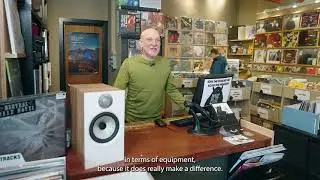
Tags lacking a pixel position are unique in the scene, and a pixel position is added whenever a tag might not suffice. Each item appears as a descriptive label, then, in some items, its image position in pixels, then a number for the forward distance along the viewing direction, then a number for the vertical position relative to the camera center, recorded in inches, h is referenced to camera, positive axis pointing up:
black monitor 73.3 -7.5
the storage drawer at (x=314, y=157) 86.7 -30.7
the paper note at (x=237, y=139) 66.0 -19.4
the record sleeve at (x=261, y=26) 234.5 +32.9
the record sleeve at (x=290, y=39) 209.3 +20.0
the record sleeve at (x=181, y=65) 215.0 -2.5
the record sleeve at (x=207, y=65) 234.0 -2.4
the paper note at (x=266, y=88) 159.9 -15.2
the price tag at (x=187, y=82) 171.2 -12.9
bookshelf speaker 48.4 -11.8
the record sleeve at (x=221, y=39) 239.1 +21.0
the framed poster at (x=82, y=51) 203.0 +7.4
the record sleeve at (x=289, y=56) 211.5 +6.1
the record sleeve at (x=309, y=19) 193.0 +33.0
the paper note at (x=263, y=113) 165.5 -31.1
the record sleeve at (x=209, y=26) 231.7 +31.9
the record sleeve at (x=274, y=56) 224.7 +6.3
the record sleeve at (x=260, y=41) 236.0 +20.1
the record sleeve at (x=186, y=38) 217.6 +19.8
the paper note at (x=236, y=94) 166.6 -19.6
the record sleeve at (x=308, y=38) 195.0 +19.6
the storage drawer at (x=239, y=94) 166.9 -19.6
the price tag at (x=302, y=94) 136.6 -16.0
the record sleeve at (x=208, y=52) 236.1 +9.2
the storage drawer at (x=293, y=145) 91.0 -28.9
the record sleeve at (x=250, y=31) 261.7 +31.4
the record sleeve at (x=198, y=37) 226.6 +21.2
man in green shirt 87.9 -6.9
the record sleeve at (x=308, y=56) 197.5 +5.9
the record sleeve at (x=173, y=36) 209.6 +20.4
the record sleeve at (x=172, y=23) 209.9 +31.0
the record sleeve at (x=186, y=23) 217.2 +31.8
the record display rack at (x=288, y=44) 197.0 +15.8
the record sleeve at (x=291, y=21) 206.7 +33.3
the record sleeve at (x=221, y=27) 237.9 +32.1
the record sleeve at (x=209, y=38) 233.8 +21.2
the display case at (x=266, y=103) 158.1 -25.0
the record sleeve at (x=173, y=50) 210.4 +9.2
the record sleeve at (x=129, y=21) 177.6 +26.7
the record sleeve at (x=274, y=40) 222.5 +19.9
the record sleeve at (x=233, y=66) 185.5 -2.4
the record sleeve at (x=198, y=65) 228.2 -2.5
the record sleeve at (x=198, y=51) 227.7 +9.7
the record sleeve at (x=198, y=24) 224.8 +31.9
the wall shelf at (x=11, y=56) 56.1 +0.8
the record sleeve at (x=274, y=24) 220.8 +33.2
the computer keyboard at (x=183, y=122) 78.4 -17.8
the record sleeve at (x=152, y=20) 183.4 +29.2
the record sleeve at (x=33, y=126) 43.3 -11.5
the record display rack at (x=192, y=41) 211.8 +17.6
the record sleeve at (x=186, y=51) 219.2 +9.2
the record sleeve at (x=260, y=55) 238.3 +7.3
